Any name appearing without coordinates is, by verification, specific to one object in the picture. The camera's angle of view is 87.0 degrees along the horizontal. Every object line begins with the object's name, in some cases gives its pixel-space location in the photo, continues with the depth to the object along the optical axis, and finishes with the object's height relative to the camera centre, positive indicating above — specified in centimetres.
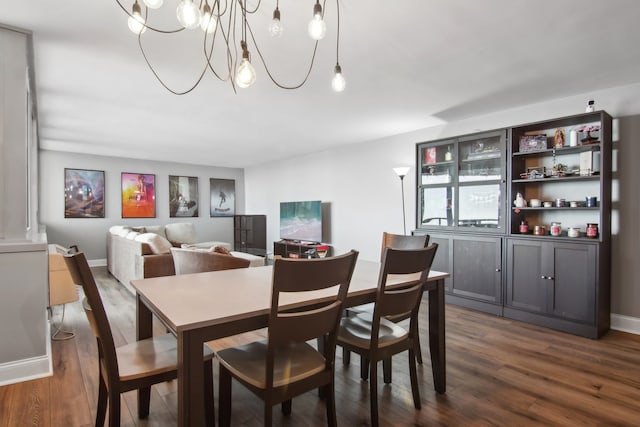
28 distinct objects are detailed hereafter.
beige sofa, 415 -61
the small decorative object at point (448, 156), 423 +68
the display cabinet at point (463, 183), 382 +32
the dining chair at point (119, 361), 134 -68
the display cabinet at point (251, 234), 789 -57
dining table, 124 -41
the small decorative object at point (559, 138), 342 +72
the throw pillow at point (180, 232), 705 -47
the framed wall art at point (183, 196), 786 +34
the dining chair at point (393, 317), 226 -70
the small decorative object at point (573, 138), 327 +69
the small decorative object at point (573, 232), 329 -23
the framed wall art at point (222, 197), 849 +34
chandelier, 139 +116
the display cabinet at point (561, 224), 309 -16
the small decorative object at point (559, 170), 340 +40
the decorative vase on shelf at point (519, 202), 363 +8
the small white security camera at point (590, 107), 318 +97
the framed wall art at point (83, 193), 661 +36
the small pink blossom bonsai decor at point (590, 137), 318 +69
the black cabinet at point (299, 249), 598 -74
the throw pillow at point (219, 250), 364 -43
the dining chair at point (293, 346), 131 -62
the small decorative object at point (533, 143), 353 +71
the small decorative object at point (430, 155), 439 +71
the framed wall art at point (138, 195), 723 +35
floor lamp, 462 +48
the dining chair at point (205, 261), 337 -52
